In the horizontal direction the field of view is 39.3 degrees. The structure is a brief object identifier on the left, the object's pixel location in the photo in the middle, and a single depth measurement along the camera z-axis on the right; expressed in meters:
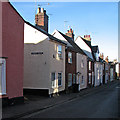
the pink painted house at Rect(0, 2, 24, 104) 10.85
